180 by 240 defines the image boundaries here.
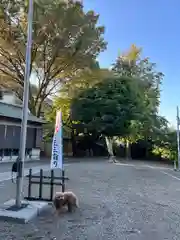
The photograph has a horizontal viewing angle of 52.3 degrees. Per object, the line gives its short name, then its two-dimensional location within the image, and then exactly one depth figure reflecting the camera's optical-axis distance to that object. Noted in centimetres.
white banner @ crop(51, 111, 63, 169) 416
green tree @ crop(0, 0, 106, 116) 1399
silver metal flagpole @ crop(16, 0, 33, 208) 364
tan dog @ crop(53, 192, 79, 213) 374
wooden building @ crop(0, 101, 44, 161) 1180
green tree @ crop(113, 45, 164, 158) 1782
